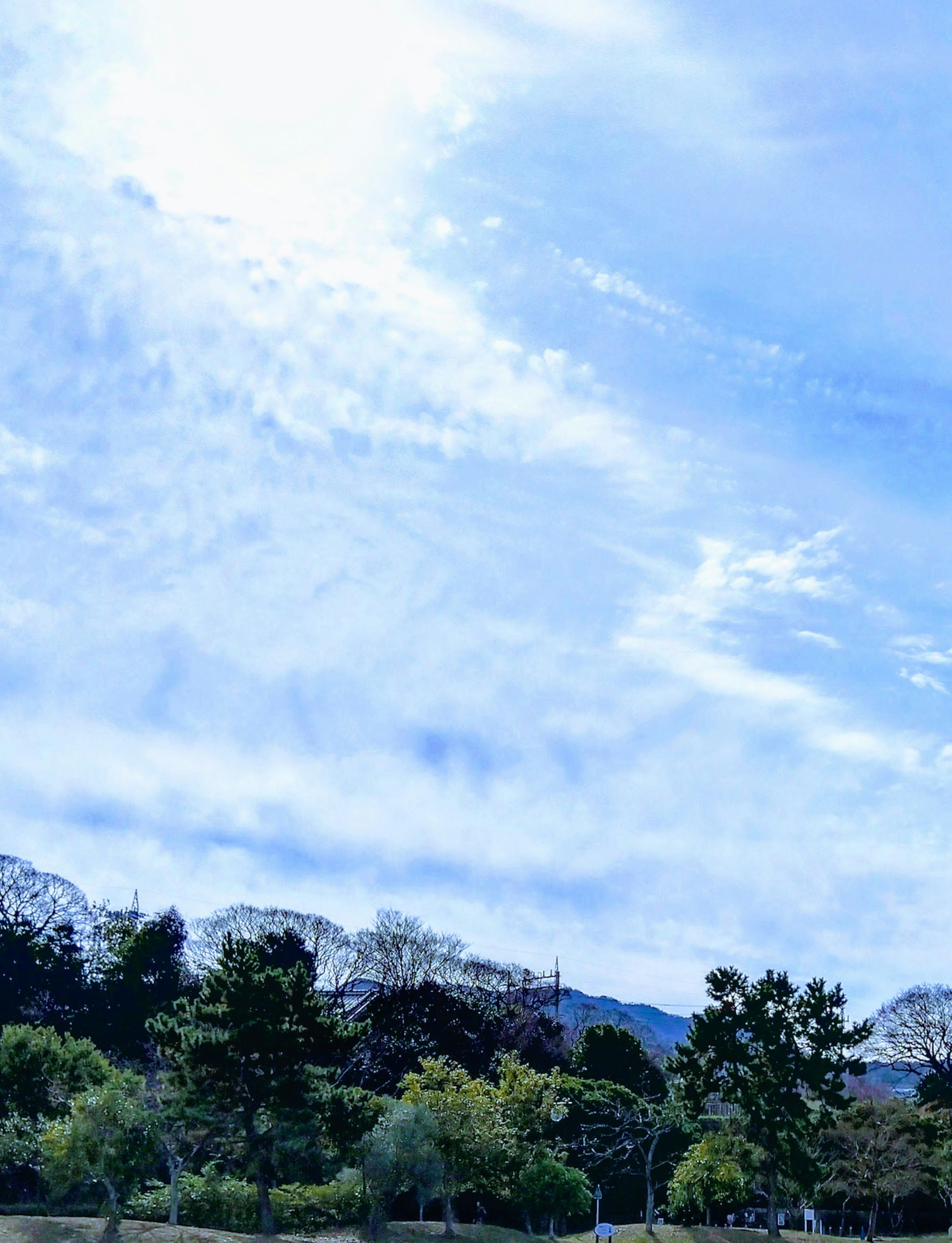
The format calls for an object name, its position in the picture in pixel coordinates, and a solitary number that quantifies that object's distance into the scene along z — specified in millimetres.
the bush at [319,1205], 41656
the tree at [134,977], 59469
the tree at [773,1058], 48688
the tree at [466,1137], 43781
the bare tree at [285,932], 68312
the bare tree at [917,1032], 76188
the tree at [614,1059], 62188
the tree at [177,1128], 37469
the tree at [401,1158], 41875
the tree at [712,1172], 48281
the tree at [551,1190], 46281
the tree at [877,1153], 55125
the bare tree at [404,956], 71312
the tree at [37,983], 58781
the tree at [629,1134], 52469
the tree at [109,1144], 36312
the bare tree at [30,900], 62312
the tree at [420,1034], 61562
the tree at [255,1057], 38156
